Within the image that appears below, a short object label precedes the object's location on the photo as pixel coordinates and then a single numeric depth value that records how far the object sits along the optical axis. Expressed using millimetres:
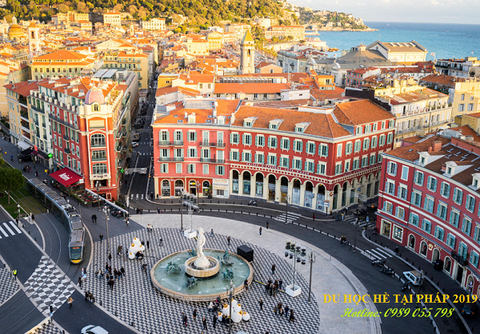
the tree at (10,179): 72250
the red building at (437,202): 52312
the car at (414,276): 53334
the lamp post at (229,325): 42906
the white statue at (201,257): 52931
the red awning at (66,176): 77544
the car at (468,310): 47750
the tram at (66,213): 56844
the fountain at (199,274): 50719
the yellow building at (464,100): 102250
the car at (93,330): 43219
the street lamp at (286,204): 72562
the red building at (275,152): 73688
